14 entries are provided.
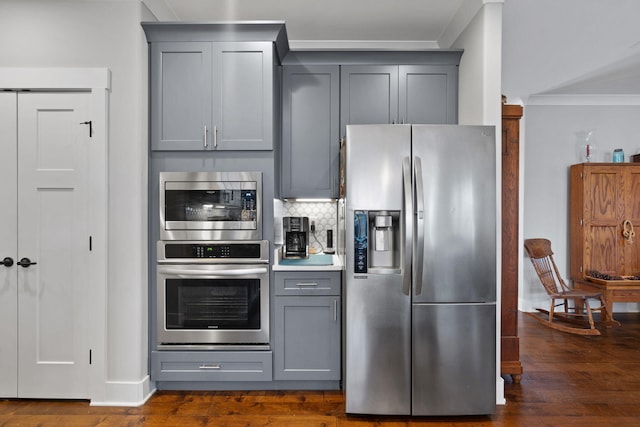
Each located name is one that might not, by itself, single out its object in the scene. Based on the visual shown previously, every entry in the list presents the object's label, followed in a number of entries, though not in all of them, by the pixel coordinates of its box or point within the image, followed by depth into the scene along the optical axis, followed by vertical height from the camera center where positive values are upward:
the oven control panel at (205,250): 2.70 -0.28
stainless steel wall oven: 2.70 -0.60
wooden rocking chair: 4.49 -1.01
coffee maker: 3.08 -0.27
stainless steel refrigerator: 2.37 -0.45
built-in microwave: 2.69 +0.04
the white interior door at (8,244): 2.61 -0.24
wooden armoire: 4.74 -0.06
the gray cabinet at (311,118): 3.15 +0.77
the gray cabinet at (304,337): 2.76 -0.92
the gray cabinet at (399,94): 3.14 +0.97
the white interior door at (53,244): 2.61 -0.24
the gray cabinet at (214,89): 2.71 +0.87
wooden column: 2.91 -0.25
